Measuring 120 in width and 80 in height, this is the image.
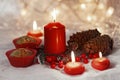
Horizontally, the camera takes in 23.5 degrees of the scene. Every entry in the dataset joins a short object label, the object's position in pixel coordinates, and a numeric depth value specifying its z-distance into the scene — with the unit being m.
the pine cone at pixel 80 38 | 1.10
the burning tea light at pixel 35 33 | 1.29
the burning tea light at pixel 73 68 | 0.92
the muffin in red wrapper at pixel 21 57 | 0.97
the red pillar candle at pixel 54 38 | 1.04
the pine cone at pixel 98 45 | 1.05
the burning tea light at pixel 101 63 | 0.96
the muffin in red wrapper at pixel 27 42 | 1.09
